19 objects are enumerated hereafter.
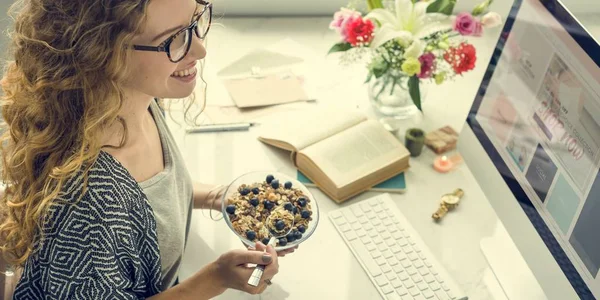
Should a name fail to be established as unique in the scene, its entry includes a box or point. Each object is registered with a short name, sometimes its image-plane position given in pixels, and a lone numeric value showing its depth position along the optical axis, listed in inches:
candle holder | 62.5
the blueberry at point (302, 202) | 52.0
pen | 65.8
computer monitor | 42.0
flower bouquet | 60.2
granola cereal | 49.4
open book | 58.6
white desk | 51.8
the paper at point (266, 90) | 69.0
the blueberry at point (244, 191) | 52.8
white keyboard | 50.9
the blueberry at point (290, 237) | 49.1
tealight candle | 62.1
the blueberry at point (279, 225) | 49.1
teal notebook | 59.8
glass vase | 66.6
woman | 40.9
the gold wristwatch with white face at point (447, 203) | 57.2
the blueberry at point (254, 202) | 51.7
